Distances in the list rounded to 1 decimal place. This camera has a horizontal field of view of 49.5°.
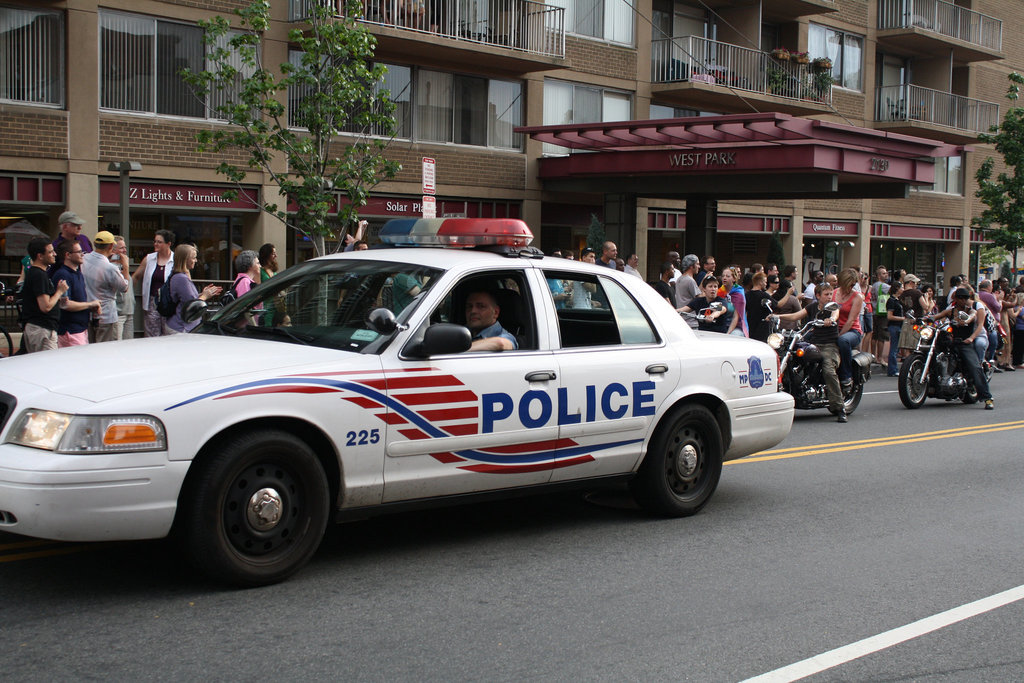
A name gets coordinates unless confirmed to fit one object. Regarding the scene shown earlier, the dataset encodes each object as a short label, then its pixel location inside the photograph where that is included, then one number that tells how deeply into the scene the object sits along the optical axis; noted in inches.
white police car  192.7
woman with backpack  409.4
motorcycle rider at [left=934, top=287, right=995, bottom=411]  573.8
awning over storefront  869.2
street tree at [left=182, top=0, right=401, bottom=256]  604.4
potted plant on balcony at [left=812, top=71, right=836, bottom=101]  1254.3
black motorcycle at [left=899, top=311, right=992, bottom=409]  569.6
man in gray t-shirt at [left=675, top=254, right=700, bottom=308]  597.3
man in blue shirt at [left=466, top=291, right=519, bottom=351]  255.9
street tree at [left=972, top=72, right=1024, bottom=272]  1302.9
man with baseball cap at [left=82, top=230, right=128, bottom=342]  440.5
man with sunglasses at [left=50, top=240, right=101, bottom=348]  402.6
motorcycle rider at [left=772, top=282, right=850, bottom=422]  502.6
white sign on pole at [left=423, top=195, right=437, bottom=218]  530.9
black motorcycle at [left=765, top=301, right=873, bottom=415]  504.4
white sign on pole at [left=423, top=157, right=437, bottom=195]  519.2
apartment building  737.0
